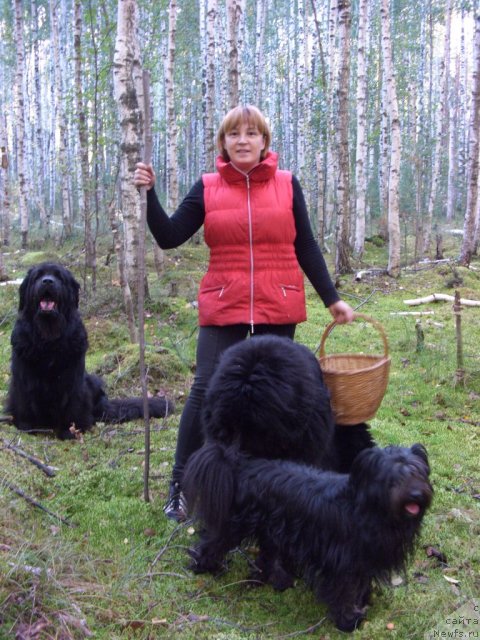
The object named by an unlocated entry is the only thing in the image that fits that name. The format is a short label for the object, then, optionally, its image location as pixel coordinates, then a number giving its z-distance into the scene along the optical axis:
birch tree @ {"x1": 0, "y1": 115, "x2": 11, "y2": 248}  12.58
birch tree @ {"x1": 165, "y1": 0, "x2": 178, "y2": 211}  14.26
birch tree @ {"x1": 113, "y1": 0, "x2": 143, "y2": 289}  6.78
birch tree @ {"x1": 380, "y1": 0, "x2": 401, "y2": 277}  12.66
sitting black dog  4.64
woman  3.19
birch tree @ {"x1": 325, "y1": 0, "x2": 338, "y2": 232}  16.15
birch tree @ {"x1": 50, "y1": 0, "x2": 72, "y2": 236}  17.82
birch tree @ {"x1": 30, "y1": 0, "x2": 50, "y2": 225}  23.03
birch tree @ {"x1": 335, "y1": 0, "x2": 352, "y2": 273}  11.22
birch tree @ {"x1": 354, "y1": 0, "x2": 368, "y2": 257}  14.39
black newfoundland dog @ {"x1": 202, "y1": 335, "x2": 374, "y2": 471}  2.69
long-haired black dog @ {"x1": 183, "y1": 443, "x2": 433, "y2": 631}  2.29
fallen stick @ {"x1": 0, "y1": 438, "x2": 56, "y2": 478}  3.85
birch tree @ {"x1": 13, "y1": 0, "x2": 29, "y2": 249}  16.58
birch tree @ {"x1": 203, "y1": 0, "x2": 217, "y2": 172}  13.78
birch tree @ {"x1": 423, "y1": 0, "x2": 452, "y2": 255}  19.44
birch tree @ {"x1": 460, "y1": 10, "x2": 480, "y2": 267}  12.12
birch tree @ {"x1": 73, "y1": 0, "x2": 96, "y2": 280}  9.80
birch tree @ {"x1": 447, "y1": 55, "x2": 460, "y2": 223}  23.47
